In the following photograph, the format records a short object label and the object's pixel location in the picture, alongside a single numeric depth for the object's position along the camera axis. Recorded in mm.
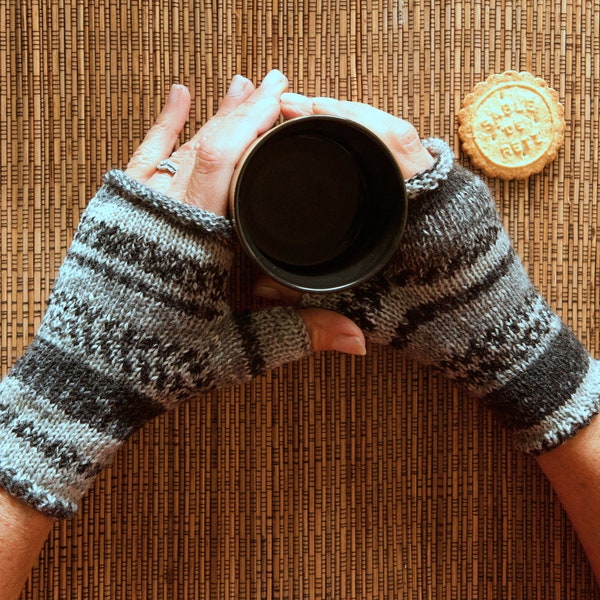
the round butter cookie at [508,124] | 692
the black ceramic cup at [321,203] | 537
